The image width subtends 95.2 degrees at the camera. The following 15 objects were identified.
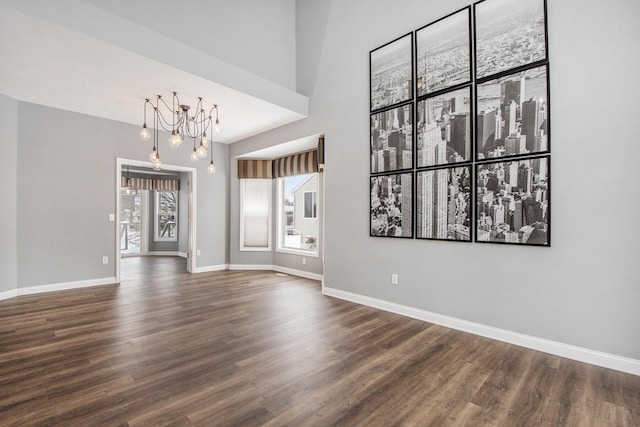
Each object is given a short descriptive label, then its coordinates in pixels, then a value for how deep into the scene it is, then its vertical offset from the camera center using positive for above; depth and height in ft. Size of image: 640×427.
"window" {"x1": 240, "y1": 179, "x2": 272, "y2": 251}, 22.66 +0.08
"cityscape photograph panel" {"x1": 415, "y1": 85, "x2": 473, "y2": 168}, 10.59 +3.30
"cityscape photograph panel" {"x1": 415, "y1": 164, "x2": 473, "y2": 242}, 10.53 +0.43
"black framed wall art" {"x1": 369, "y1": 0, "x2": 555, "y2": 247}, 9.17 +3.15
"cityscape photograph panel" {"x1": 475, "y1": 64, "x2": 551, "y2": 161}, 9.02 +3.27
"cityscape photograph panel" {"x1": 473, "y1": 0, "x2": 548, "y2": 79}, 9.11 +5.93
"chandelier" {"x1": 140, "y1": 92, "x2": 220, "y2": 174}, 13.02 +5.50
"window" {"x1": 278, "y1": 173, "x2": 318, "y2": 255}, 20.63 +0.08
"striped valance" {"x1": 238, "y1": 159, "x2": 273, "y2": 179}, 22.33 +3.53
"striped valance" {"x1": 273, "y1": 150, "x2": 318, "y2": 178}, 19.24 +3.54
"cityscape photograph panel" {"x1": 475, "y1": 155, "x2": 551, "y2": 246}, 8.97 +0.43
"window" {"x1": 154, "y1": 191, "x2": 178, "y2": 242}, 32.27 -0.08
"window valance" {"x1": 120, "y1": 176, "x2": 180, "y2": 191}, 29.12 +3.23
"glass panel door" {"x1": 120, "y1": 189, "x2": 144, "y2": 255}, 32.42 -0.41
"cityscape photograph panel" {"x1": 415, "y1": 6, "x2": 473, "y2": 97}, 10.67 +6.20
